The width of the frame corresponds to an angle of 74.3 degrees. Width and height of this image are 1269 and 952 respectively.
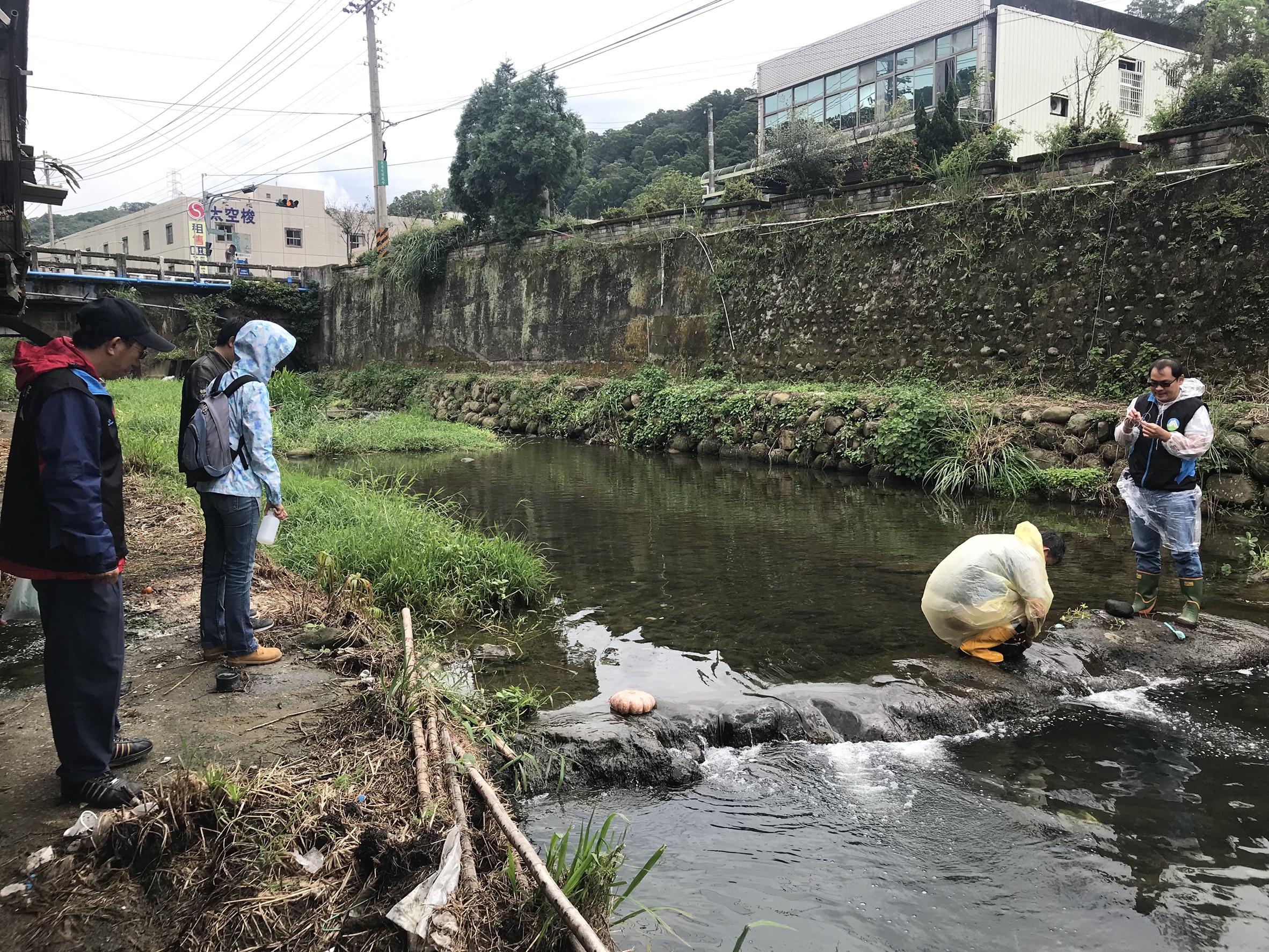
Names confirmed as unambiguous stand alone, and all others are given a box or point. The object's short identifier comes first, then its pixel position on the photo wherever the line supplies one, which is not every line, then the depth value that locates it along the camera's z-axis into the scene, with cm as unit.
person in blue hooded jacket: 404
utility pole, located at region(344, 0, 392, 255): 2450
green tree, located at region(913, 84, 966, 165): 1766
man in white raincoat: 523
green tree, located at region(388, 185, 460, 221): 4868
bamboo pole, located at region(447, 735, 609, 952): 214
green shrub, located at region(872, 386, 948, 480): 1124
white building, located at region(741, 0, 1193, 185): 2123
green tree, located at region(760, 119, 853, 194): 1823
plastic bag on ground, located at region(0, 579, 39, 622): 315
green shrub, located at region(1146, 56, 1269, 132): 1220
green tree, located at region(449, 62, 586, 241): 2200
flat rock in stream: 398
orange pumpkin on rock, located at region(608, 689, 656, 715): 429
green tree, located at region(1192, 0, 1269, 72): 1855
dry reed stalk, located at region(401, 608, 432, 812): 287
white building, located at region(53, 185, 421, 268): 3812
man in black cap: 274
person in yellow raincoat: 472
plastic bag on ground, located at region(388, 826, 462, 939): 217
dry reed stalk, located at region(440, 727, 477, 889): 242
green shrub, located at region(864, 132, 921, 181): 1673
